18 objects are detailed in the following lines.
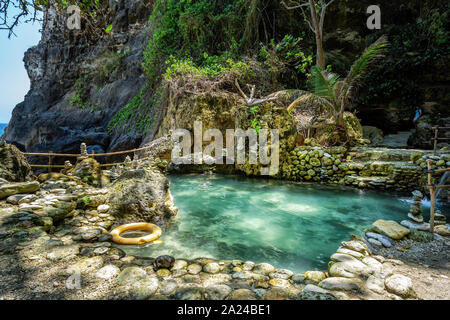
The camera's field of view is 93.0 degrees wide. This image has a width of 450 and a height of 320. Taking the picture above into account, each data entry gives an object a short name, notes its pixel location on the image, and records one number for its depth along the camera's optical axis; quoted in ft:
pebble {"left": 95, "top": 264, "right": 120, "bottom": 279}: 7.19
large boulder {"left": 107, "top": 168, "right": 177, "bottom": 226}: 12.96
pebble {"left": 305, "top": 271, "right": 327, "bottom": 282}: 7.98
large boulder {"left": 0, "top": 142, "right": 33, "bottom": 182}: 13.69
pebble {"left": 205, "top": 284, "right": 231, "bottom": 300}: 6.42
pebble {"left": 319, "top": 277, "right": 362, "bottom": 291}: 6.83
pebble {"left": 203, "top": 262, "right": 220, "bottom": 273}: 8.34
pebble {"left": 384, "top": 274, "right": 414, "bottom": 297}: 6.38
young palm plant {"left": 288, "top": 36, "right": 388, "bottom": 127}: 24.17
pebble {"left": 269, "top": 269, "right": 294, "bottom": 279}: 8.06
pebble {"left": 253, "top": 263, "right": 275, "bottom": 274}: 8.50
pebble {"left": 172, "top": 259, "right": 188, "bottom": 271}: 8.28
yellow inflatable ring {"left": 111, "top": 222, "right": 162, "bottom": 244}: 10.35
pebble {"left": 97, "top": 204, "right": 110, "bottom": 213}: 12.94
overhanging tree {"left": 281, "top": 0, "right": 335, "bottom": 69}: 33.09
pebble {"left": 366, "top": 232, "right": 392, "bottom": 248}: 10.53
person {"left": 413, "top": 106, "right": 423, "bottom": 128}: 37.52
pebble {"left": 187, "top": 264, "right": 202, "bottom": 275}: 8.15
